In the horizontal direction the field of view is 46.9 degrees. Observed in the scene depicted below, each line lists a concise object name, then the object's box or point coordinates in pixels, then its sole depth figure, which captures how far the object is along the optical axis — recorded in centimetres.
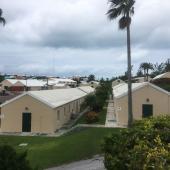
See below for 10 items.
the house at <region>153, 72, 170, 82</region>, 3077
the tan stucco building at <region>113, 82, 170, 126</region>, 1917
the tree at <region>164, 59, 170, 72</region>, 5514
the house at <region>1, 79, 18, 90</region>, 4565
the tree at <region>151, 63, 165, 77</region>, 6096
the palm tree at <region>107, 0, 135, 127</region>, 1716
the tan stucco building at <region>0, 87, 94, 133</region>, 1859
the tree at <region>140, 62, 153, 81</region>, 6119
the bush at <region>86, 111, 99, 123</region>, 2063
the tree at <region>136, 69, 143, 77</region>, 7003
